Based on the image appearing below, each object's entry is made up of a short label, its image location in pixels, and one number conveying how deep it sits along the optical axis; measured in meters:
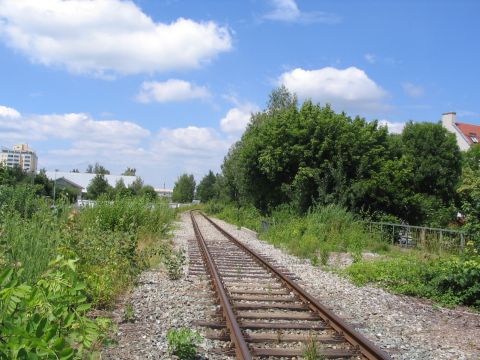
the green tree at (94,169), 161.88
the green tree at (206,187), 93.31
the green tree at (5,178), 17.58
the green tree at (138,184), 82.31
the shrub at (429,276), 9.18
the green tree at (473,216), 10.32
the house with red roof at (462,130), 67.62
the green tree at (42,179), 68.57
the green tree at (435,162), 36.12
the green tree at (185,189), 134.50
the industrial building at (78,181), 122.34
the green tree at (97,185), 79.70
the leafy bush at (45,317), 2.49
